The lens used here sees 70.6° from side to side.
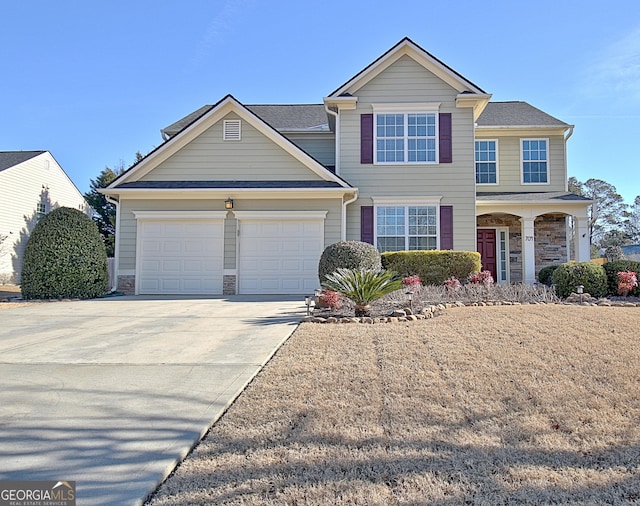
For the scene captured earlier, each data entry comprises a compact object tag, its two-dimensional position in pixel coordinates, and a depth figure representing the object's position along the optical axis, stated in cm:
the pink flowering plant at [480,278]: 1098
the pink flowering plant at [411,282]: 1016
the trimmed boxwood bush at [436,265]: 1216
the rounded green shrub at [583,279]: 1033
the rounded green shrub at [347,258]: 1063
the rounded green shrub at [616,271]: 1071
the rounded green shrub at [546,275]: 1372
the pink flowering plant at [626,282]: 1031
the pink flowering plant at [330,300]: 812
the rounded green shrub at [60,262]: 1188
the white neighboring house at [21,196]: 2066
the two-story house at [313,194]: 1338
